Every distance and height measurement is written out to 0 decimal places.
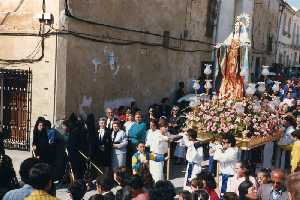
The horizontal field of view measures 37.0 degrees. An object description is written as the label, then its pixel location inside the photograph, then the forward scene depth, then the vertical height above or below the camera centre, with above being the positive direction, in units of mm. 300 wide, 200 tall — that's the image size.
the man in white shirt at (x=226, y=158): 8111 -1570
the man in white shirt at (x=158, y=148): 8922 -1596
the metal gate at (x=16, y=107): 11320 -1114
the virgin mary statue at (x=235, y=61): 12016 +265
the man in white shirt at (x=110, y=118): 10093 -1174
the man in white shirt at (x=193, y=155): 8625 -1644
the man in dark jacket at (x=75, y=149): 9031 -1690
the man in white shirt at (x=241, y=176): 6656 -1575
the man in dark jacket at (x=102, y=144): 9359 -1616
